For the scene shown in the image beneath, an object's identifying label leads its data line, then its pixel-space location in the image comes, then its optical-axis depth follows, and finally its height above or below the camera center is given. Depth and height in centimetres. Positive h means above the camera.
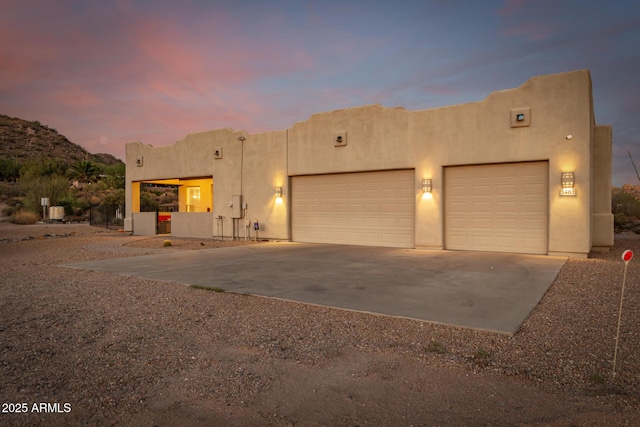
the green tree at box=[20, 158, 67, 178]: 4175 +497
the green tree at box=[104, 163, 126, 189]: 4331 +421
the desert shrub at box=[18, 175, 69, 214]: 3236 +190
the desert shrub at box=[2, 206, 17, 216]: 3128 +1
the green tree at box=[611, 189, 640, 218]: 2284 +41
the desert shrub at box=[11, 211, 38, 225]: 2767 -51
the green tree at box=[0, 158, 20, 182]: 4719 +500
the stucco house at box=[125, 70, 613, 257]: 1088 +127
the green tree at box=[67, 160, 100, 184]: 4424 +456
